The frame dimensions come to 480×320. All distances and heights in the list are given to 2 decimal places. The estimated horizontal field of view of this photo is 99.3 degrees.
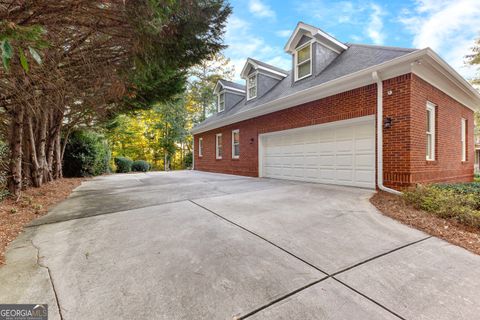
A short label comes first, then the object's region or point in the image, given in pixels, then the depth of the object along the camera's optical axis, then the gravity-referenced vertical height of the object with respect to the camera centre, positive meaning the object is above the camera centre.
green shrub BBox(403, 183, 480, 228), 3.39 -0.90
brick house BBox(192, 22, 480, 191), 5.22 +1.23
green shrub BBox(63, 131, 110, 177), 10.37 +0.20
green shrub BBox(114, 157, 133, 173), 15.23 -0.44
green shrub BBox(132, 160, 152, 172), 15.98 -0.62
